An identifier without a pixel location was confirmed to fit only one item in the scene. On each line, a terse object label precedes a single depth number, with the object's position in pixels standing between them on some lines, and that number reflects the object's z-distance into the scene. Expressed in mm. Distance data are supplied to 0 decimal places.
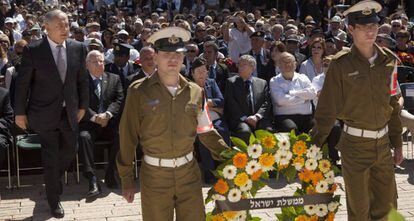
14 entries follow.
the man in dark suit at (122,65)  8984
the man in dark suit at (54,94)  5934
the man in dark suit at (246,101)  8016
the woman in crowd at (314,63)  9406
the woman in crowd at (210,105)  7758
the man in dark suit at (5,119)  7047
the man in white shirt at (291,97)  8109
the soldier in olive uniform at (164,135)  4121
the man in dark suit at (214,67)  9461
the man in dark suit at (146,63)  8031
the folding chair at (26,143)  7293
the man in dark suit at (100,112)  7348
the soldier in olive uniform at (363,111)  4672
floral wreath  4695
